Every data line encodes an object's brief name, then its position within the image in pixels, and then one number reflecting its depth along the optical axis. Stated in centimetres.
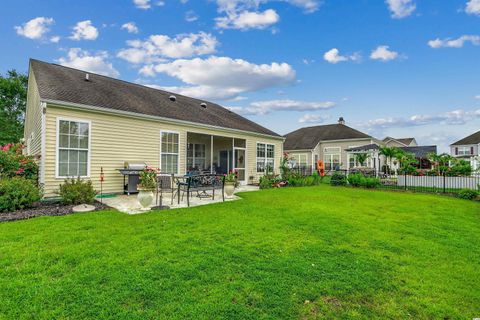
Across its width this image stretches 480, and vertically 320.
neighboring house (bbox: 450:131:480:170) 3897
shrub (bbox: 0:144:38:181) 761
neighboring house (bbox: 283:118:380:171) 2750
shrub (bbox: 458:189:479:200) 1044
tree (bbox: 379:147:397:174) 1836
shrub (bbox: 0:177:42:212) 634
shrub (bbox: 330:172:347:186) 1525
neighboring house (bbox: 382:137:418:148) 4147
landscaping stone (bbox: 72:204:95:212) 653
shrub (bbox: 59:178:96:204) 717
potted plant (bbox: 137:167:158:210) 689
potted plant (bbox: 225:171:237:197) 937
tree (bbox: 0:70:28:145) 2623
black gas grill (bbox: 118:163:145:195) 953
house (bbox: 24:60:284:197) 828
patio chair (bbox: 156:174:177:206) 876
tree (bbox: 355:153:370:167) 2152
